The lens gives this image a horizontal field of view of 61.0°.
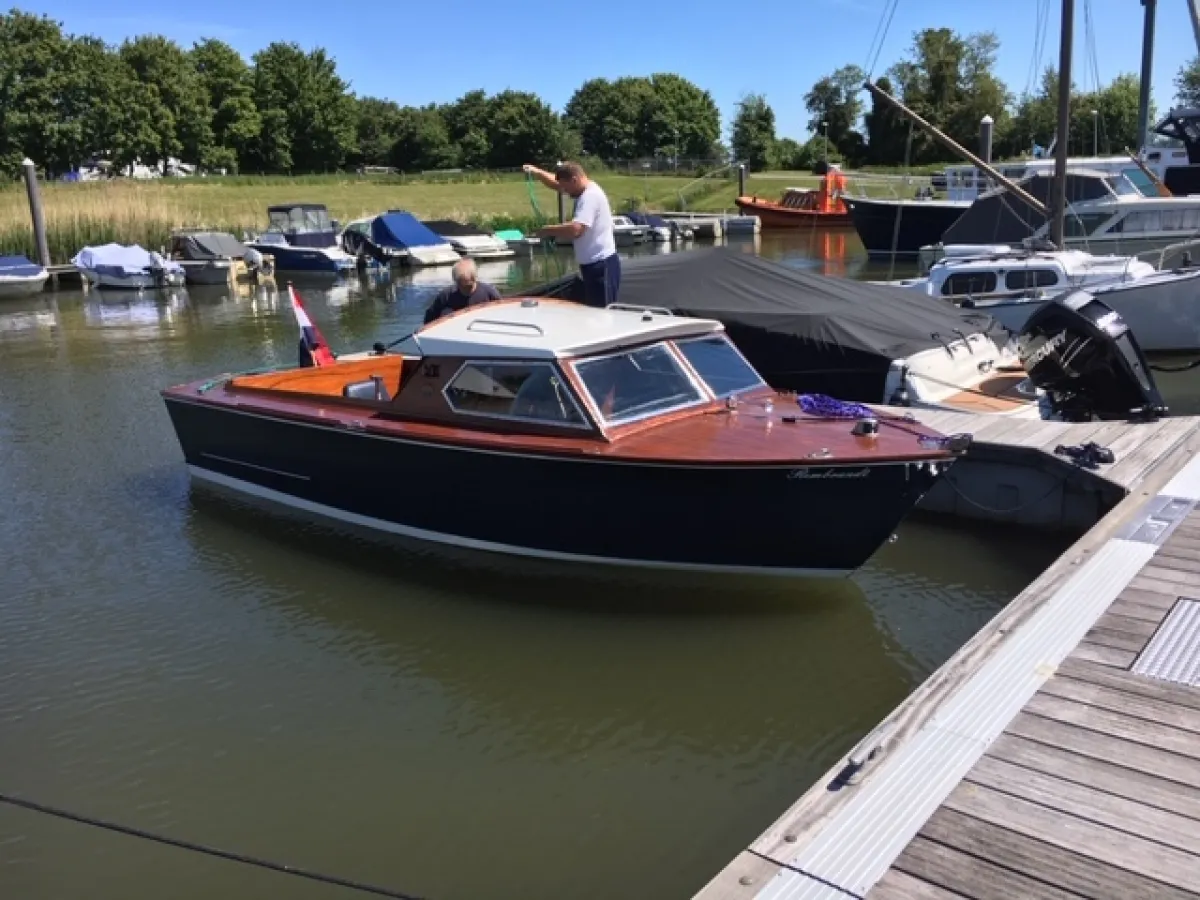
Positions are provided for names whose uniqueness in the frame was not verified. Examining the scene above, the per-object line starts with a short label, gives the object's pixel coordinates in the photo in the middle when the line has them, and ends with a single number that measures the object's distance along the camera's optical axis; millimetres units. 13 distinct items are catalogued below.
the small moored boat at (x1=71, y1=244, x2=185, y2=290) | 29797
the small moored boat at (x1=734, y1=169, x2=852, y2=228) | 49594
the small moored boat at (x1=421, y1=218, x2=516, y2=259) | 39688
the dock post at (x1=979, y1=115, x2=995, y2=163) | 29312
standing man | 8484
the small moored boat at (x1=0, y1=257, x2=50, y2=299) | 27555
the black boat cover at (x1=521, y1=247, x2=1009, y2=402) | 9984
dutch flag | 10680
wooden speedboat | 6707
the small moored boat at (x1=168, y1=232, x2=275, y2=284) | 31344
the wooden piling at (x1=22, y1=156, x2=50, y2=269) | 30250
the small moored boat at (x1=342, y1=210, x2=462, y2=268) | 37156
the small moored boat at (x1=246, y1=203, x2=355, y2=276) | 34125
